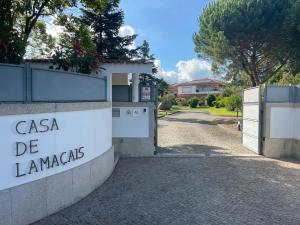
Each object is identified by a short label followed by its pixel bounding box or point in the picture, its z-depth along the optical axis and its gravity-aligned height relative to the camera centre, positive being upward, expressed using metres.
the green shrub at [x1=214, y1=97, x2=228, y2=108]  31.53 +0.37
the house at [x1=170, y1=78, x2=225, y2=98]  54.83 +4.54
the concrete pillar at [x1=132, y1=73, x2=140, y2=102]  7.43 +0.55
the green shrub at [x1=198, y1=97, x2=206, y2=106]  39.89 +0.43
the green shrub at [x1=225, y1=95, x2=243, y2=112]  17.24 +0.31
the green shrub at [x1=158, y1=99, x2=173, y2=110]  30.01 +0.00
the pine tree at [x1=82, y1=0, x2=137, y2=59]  17.76 +6.29
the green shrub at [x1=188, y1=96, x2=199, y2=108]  38.59 +0.58
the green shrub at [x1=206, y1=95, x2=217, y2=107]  38.53 +1.16
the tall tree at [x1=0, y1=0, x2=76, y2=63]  4.21 +3.79
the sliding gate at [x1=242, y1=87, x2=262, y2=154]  7.84 -0.53
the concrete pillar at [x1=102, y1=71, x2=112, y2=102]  6.90 +0.87
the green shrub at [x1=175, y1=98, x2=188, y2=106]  42.22 +0.63
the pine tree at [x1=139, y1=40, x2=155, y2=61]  24.23 +6.30
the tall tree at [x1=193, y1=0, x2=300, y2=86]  14.68 +5.10
